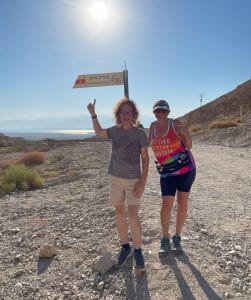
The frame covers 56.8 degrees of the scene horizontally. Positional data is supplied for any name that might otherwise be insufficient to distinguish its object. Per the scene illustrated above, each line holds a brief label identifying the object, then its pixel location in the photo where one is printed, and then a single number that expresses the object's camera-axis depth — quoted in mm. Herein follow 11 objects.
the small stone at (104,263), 2789
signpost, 3867
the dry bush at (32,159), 12409
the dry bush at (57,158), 12704
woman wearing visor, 2736
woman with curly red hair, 2616
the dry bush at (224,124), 16566
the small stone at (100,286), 2637
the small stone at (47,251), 3326
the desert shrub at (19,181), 6974
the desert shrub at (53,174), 9053
